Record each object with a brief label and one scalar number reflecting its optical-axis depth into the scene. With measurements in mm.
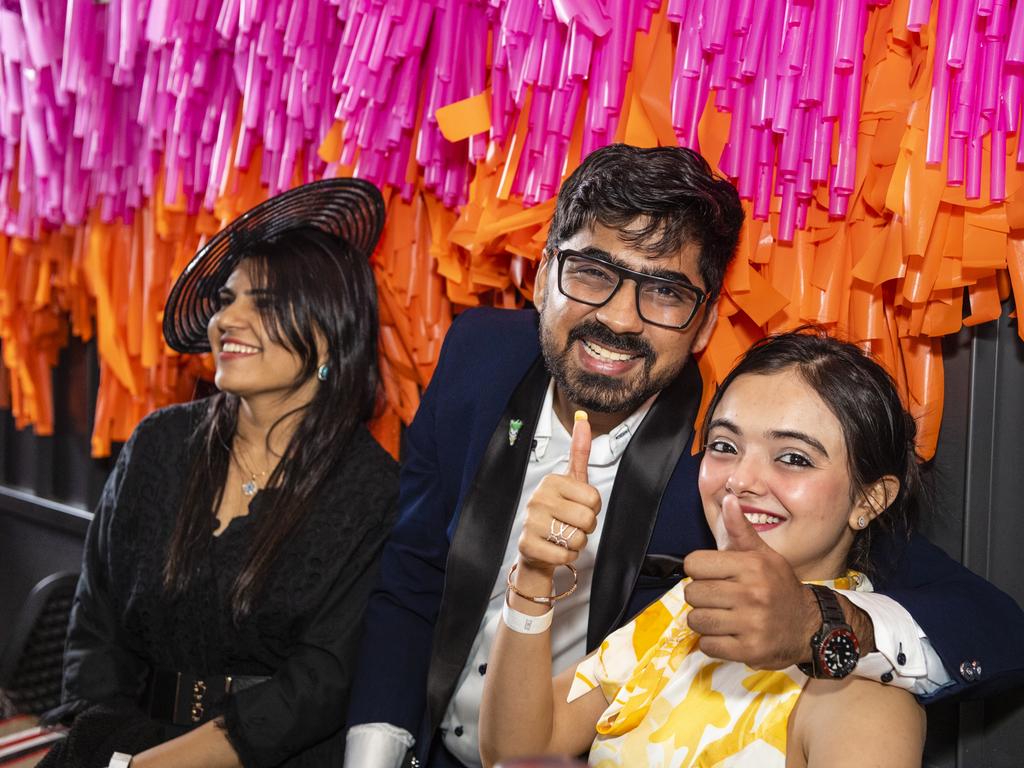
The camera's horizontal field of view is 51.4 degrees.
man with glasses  1409
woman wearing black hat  1708
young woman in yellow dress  1097
